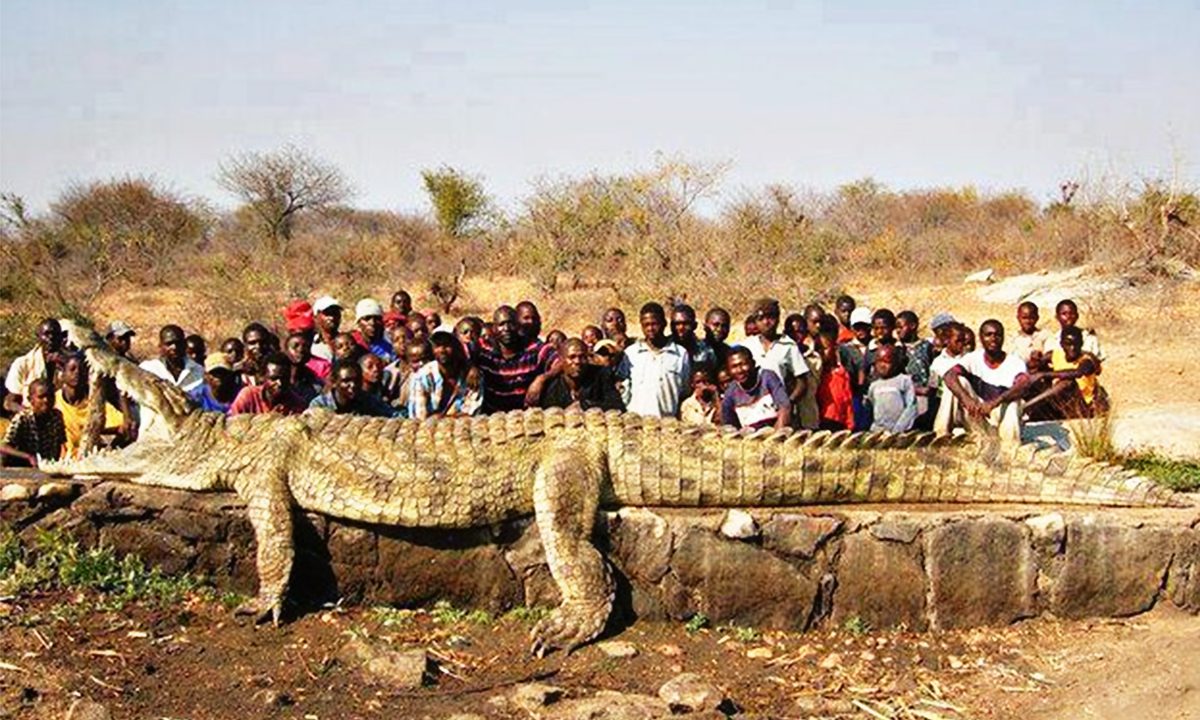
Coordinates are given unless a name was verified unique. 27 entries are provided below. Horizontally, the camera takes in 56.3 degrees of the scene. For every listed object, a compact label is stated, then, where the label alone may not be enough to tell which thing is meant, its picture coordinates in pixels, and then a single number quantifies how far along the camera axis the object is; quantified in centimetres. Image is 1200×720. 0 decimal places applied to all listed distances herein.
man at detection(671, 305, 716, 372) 756
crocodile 550
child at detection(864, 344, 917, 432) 733
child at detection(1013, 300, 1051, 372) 870
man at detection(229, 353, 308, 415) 632
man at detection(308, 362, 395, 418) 642
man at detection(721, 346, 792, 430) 659
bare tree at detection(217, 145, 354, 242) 3122
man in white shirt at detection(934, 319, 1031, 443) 753
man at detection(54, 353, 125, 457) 668
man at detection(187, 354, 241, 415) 708
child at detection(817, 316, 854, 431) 741
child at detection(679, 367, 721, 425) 710
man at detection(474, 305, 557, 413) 723
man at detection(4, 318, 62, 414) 754
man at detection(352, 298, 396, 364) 795
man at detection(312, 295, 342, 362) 808
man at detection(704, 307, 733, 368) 794
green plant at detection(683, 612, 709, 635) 560
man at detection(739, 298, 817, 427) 714
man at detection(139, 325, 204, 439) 749
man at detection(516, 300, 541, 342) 775
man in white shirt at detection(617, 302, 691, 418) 723
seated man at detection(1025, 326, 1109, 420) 837
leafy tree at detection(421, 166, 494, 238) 2923
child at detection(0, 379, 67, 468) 665
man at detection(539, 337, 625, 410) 682
